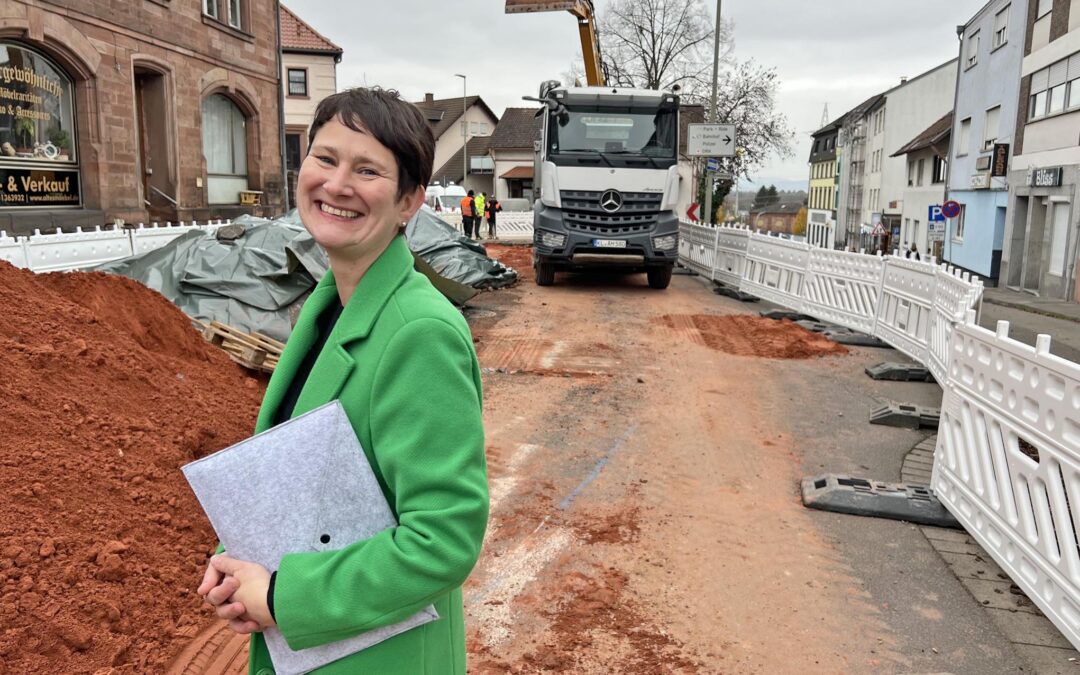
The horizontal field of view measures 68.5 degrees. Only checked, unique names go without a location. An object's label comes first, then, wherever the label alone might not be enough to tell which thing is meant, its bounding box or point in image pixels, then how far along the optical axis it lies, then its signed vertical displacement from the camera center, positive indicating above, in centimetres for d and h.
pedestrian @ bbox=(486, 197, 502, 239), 3434 -8
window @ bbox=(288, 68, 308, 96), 4181 +653
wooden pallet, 755 -136
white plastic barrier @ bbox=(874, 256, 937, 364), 953 -113
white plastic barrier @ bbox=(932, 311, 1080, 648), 373 -132
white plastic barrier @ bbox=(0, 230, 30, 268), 802 -48
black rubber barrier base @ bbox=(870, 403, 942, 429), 715 -179
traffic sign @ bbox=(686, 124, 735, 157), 2400 +224
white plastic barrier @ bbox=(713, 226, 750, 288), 1648 -86
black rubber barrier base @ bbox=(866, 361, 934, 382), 905 -178
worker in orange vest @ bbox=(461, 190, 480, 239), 3190 -9
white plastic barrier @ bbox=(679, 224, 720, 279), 1875 -85
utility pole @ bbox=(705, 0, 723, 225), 2588 +511
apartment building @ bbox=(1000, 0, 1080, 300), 2114 +159
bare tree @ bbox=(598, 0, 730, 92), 4822 +1042
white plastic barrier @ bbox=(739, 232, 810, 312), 1378 -102
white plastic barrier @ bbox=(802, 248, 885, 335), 1140 -110
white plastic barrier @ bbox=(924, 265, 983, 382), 787 -91
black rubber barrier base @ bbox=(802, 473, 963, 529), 509 -185
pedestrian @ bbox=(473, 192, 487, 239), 3416 +17
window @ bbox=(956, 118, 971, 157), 3053 +302
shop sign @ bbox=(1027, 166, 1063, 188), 2147 +114
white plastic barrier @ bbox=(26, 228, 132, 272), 866 -54
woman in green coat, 134 -35
